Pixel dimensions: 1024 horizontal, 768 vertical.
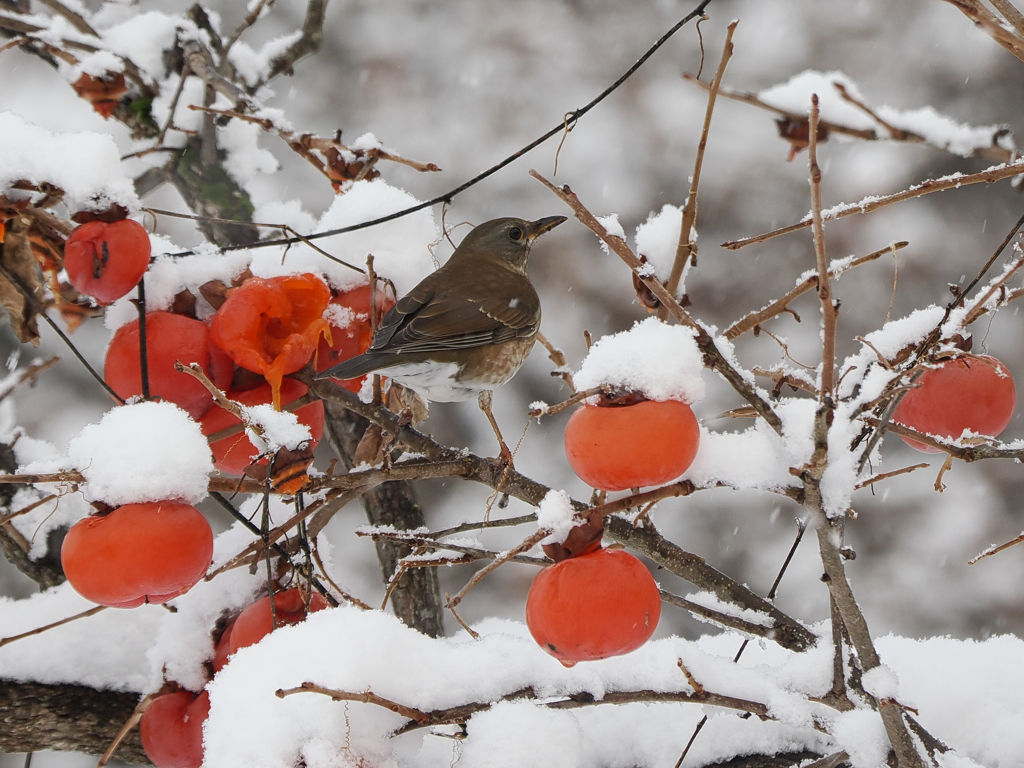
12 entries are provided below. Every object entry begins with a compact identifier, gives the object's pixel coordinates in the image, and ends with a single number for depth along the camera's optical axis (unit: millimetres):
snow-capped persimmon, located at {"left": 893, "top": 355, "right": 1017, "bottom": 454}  4995
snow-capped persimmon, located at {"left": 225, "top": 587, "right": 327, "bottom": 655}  5051
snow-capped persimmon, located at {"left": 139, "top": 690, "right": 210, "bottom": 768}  5065
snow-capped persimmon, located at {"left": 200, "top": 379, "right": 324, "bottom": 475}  5061
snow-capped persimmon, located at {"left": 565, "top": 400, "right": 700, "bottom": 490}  4885
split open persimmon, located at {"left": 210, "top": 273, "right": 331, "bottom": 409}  5042
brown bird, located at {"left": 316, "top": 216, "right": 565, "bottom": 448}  5213
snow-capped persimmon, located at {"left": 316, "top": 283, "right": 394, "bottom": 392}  5151
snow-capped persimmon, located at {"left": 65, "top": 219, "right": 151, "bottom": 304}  5028
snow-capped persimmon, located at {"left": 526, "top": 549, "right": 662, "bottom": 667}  4887
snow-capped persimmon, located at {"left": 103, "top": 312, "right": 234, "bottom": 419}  5037
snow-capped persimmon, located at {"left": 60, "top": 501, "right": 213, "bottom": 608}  4924
